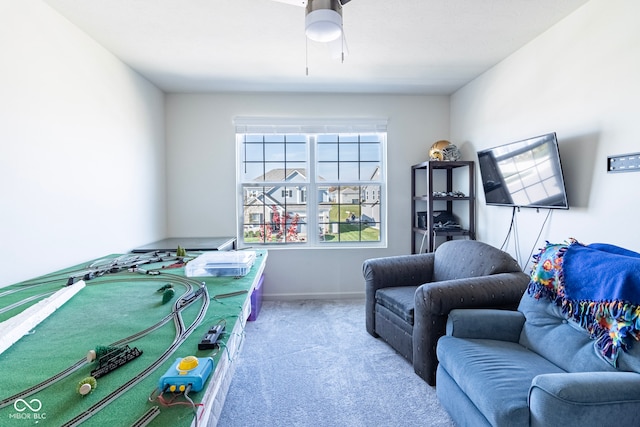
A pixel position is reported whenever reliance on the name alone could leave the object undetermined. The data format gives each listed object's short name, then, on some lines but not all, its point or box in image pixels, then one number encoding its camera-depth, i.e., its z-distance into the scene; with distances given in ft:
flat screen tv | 7.02
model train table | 2.25
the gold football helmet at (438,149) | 11.07
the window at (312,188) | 12.30
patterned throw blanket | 4.25
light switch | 5.64
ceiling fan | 4.46
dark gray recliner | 6.48
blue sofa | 3.70
